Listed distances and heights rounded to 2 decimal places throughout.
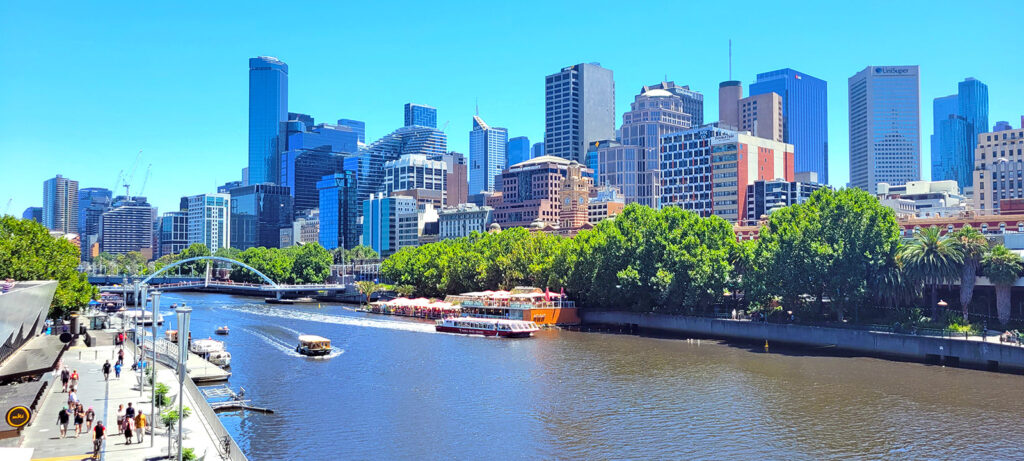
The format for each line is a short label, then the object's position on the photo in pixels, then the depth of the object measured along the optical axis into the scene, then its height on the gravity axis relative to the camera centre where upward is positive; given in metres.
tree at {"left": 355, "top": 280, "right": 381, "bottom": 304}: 184.79 -6.43
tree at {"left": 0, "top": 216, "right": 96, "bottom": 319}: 84.89 -0.23
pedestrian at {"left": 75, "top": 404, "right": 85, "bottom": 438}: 43.53 -8.59
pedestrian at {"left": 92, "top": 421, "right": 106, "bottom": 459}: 39.16 -8.54
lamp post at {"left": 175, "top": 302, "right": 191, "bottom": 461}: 37.18 -3.40
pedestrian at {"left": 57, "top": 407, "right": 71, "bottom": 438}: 42.88 -8.37
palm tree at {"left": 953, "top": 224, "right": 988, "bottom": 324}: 87.12 +0.61
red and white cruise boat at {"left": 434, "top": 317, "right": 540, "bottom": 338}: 112.12 -9.46
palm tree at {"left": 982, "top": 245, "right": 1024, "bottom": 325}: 84.31 -1.15
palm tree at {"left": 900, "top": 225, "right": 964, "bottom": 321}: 87.44 +0.19
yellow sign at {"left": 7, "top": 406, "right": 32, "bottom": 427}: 40.94 -7.87
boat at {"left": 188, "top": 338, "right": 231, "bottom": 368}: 78.88 -9.12
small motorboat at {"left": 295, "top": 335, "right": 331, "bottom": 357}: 89.19 -9.51
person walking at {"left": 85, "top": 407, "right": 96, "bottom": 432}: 44.94 -8.72
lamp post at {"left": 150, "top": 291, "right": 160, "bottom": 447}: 42.22 -7.21
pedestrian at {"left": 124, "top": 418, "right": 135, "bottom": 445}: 42.06 -8.79
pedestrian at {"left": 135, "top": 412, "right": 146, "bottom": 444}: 42.53 -8.65
